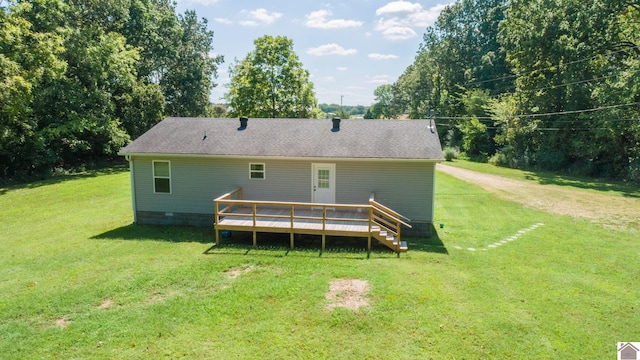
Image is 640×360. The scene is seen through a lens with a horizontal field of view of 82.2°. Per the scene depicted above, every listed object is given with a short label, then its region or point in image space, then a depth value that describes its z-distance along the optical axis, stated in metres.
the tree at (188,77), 37.97
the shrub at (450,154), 38.88
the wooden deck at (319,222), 11.25
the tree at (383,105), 85.85
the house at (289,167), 12.59
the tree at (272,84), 35.91
